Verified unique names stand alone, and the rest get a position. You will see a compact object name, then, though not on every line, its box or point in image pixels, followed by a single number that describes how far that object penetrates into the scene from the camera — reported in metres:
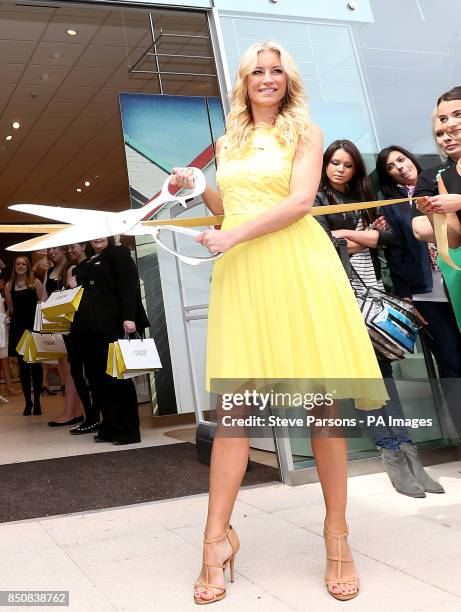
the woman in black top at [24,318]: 6.58
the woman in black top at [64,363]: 5.39
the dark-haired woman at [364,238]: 2.96
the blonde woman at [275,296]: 1.83
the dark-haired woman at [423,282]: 3.08
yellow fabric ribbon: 1.83
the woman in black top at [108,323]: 4.54
